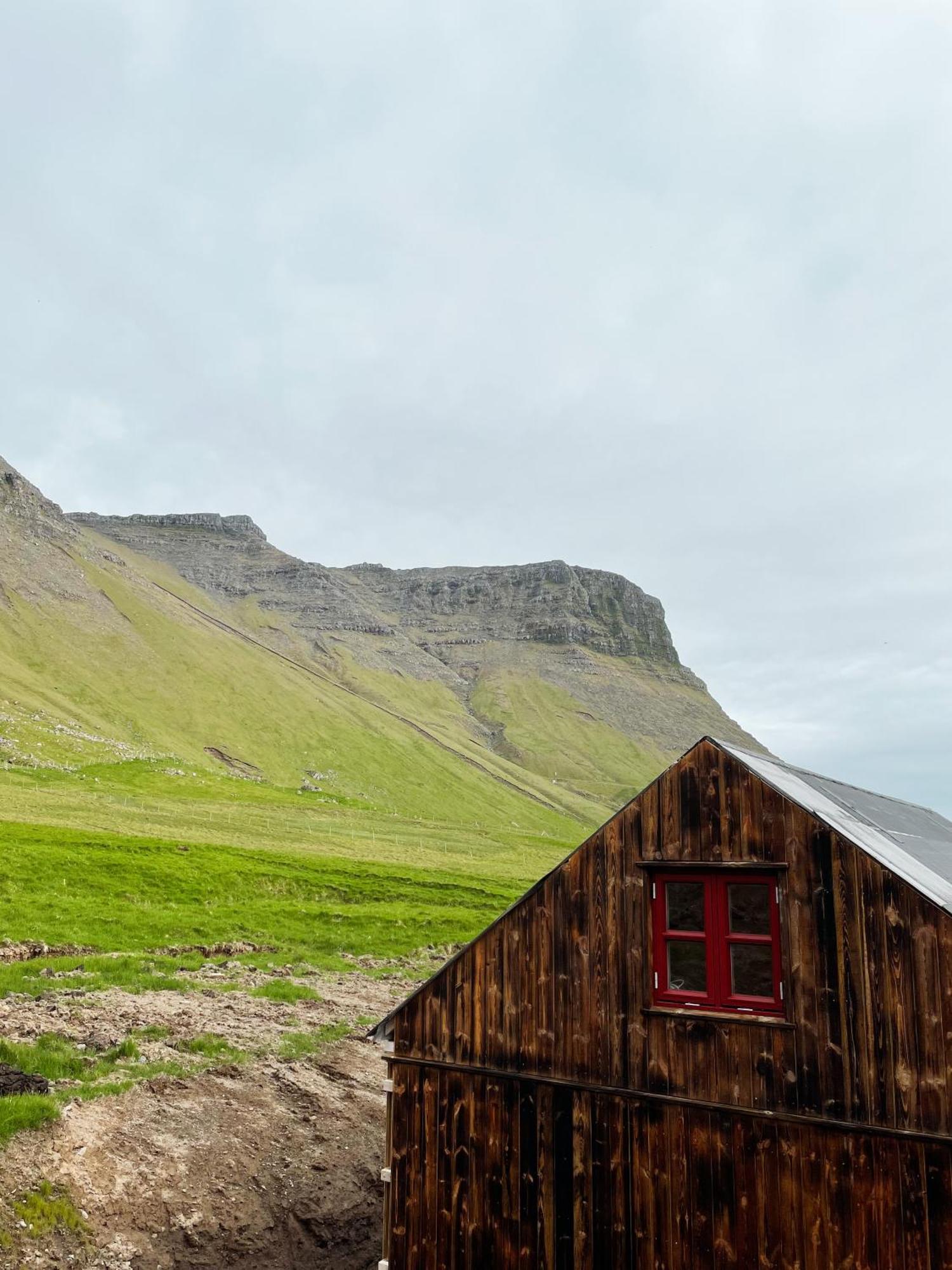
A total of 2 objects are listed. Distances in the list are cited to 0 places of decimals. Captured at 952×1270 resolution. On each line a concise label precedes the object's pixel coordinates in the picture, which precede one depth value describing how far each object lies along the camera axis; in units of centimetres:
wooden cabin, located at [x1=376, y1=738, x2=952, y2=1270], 1139
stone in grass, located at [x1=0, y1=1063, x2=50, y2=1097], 1730
